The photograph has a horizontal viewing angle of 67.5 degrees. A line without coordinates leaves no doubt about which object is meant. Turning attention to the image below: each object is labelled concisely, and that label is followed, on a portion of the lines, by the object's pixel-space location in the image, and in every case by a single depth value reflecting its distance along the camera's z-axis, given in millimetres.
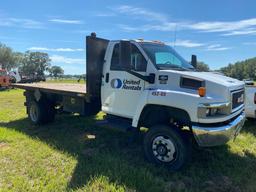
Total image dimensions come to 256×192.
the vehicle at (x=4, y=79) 20241
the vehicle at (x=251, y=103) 5295
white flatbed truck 3129
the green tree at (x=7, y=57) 48507
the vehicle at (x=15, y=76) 23202
